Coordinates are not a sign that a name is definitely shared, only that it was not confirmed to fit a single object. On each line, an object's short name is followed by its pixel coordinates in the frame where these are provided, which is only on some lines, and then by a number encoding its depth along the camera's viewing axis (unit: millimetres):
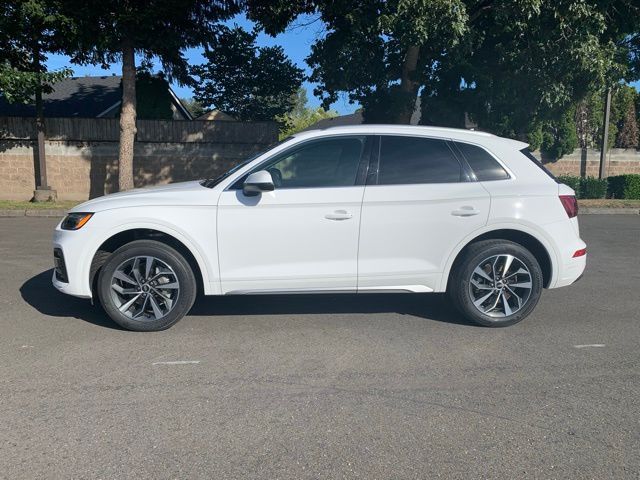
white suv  4891
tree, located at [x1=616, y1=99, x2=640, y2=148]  29781
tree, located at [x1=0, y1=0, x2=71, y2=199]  14055
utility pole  19206
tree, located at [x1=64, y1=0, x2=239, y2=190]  14312
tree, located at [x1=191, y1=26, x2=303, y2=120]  25406
